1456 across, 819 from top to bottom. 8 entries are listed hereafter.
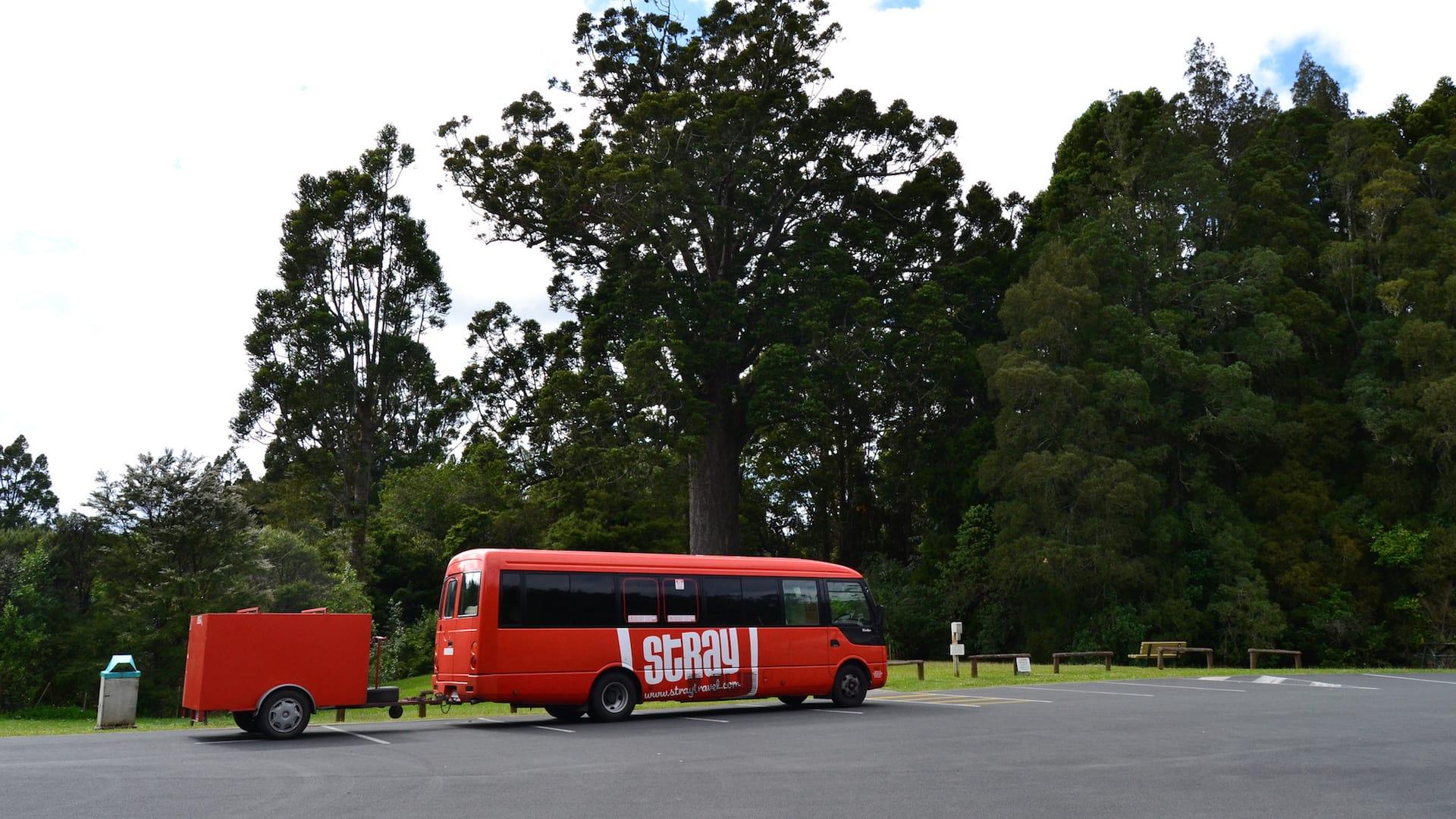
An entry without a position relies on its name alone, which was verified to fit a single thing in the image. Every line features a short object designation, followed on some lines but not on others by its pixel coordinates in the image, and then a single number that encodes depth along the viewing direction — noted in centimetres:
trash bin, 1703
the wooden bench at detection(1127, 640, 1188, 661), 3031
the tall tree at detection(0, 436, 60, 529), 8381
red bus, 1588
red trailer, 1430
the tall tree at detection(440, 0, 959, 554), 3275
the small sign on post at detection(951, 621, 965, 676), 2405
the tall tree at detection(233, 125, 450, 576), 4591
